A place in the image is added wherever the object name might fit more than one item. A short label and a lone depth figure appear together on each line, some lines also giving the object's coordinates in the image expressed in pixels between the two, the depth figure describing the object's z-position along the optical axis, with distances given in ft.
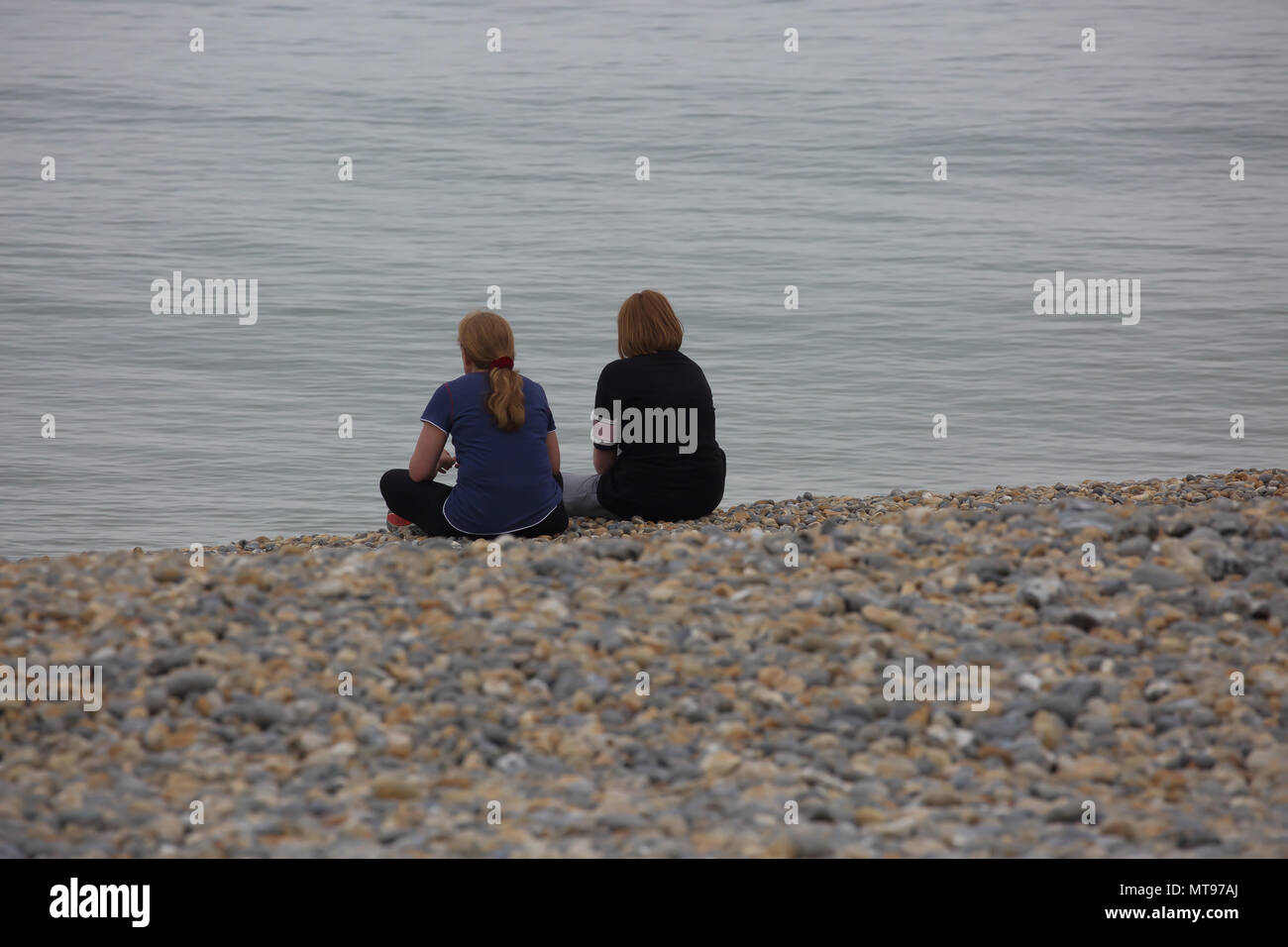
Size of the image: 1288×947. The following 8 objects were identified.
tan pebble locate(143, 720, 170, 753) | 26.43
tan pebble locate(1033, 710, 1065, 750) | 26.86
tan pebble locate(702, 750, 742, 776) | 25.95
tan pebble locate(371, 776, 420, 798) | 24.84
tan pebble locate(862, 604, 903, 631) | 30.78
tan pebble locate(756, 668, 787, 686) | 28.68
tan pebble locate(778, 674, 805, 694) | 28.45
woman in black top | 46.57
